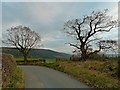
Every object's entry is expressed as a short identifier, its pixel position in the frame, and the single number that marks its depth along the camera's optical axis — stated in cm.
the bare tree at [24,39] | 2259
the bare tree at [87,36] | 1633
